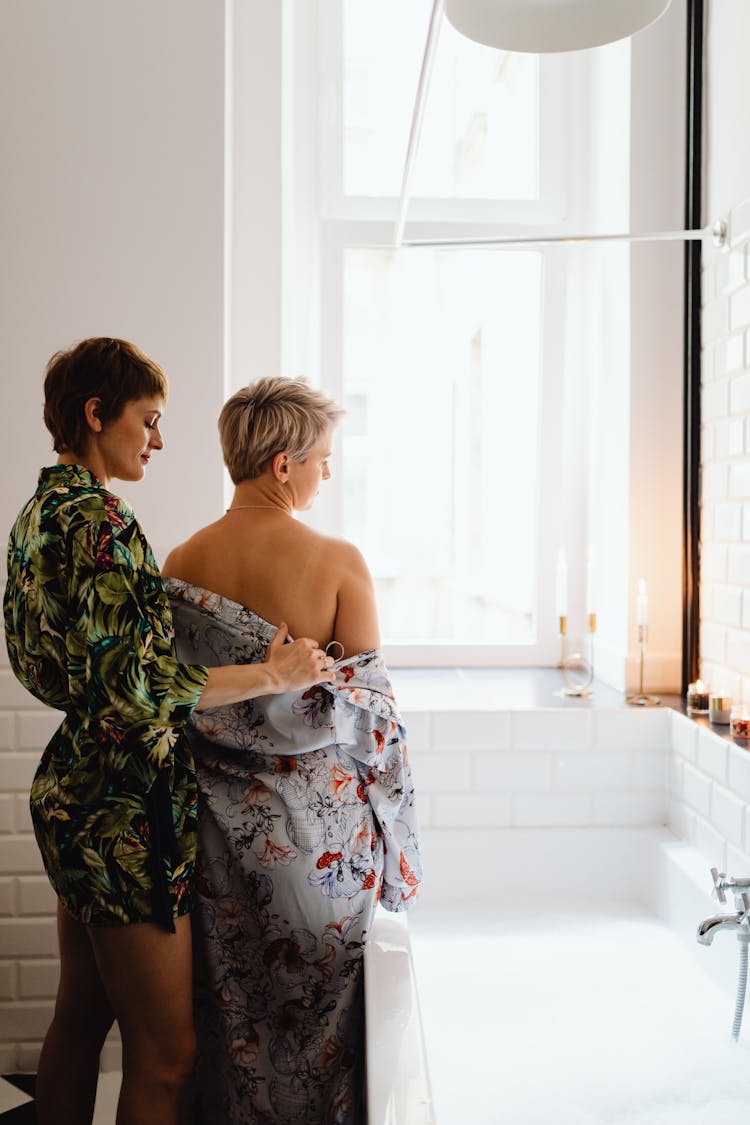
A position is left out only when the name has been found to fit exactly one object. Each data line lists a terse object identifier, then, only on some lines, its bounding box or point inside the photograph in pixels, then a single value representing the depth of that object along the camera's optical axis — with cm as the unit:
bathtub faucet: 168
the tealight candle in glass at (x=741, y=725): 212
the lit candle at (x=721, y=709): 227
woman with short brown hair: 140
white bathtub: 166
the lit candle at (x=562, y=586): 276
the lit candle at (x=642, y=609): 261
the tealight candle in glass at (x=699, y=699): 244
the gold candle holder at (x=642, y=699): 257
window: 313
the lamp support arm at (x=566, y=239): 231
